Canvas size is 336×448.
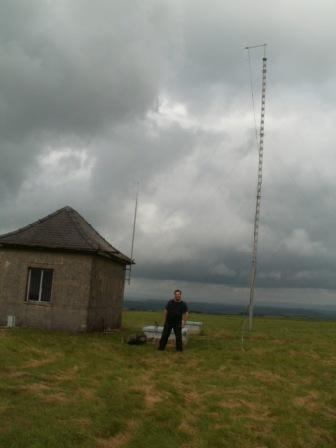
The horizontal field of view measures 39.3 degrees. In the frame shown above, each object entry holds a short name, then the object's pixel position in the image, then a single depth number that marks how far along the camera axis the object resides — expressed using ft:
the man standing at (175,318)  59.41
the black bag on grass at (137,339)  62.90
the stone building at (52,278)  69.41
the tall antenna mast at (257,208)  73.65
